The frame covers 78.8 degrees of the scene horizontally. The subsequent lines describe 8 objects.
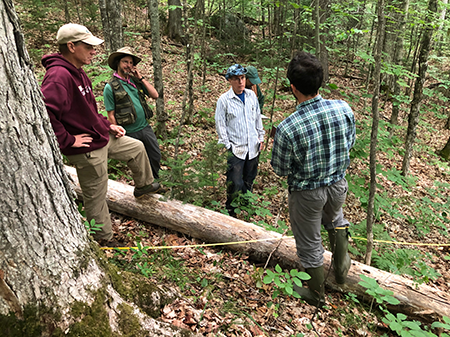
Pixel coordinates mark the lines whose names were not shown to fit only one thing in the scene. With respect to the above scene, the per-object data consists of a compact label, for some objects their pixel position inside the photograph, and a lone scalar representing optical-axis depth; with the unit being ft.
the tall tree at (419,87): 21.81
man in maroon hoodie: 8.91
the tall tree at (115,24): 26.12
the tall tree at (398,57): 30.84
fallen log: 10.81
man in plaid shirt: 8.91
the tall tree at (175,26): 47.11
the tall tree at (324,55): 34.84
